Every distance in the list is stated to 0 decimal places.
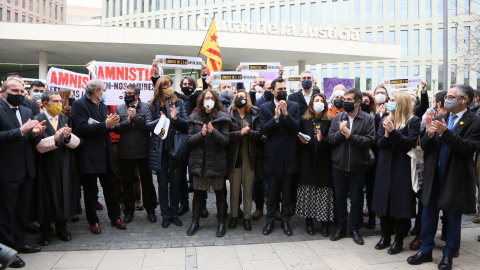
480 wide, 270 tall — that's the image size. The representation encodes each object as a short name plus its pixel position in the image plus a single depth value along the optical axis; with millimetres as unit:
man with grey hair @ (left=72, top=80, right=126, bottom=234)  5949
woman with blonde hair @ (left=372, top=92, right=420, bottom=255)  5258
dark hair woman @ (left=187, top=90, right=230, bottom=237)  5879
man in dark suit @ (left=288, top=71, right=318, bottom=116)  6562
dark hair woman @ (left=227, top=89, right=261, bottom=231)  6223
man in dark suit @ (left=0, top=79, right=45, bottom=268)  4891
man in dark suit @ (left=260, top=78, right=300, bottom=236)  6039
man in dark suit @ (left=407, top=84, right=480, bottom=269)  4637
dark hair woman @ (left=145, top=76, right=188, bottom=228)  6305
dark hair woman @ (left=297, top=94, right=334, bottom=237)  6113
